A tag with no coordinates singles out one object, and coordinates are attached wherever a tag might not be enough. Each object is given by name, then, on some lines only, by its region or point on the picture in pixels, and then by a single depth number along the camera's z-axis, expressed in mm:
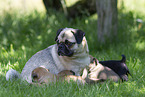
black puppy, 7832
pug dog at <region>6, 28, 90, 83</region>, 7082
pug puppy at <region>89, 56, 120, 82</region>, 7441
